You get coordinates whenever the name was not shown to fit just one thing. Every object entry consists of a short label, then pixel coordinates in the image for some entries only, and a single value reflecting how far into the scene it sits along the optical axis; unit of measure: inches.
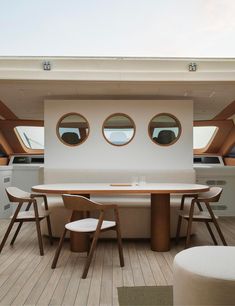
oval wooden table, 107.6
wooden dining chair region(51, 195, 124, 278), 92.0
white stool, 46.8
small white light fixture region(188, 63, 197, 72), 130.3
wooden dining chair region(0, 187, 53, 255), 112.2
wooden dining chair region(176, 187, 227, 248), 112.6
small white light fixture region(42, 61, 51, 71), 128.8
